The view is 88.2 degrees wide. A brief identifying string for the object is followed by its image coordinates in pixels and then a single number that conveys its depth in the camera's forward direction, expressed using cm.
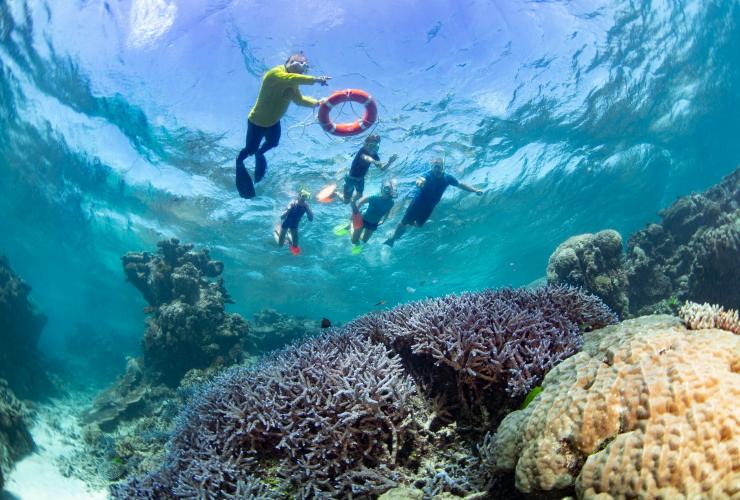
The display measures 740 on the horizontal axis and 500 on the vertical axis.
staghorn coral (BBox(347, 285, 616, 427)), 369
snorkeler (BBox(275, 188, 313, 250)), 1141
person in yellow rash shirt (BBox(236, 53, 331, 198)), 703
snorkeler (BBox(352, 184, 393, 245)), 1172
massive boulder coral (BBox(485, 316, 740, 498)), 193
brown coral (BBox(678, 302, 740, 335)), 303
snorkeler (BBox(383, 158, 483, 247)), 1117
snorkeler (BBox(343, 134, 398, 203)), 1056
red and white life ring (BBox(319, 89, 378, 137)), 826
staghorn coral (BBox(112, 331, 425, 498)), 332
